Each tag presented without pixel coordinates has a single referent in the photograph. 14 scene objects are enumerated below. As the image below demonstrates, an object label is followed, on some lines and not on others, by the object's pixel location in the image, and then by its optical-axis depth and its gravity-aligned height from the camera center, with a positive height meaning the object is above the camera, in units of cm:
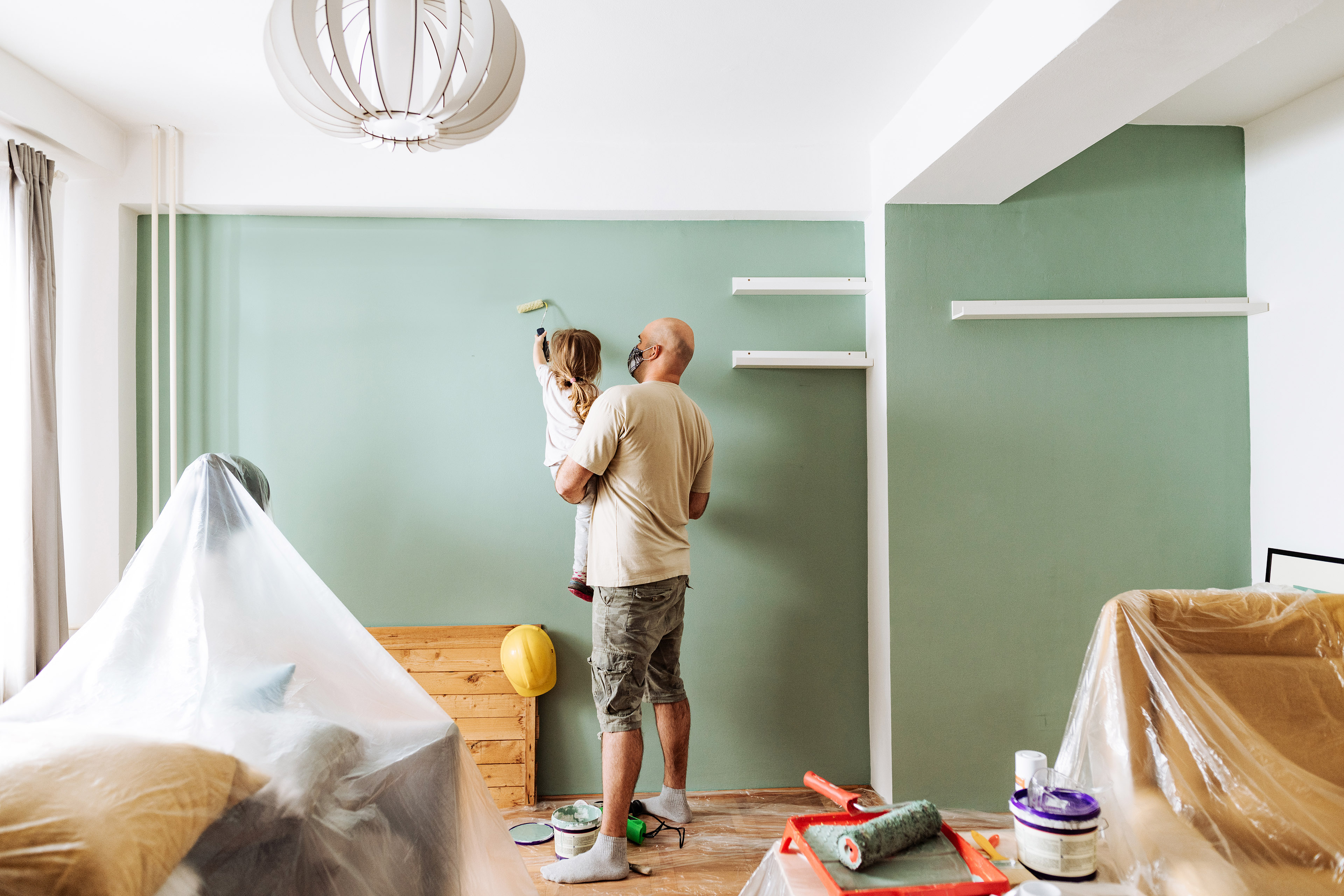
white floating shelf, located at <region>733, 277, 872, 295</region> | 268 +57
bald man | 211 -35
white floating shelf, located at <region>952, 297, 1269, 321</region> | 251 +44
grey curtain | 219 +19
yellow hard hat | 245 -75
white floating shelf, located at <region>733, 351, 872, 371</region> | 262 +29
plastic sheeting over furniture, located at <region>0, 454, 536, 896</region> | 112 -45
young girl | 245 +16
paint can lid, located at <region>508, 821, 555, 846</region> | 229 -127
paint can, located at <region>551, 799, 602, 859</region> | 218 -120
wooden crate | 254 -93
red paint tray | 102 -64
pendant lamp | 108 +58
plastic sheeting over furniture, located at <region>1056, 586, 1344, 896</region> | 117 -56
